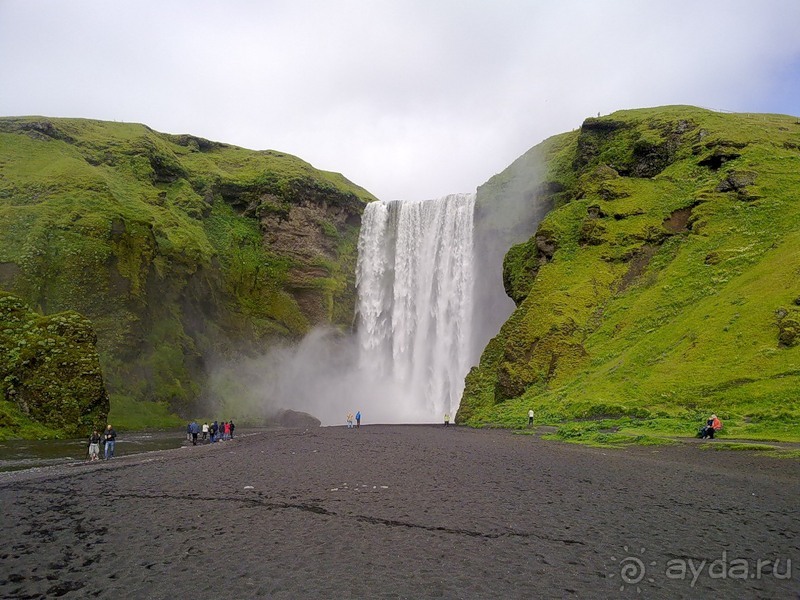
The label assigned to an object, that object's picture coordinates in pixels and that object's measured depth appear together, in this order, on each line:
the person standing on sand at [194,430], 33.42
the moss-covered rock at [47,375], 33.88
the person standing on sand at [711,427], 21.09
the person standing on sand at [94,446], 22.80
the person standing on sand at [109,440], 23.91
